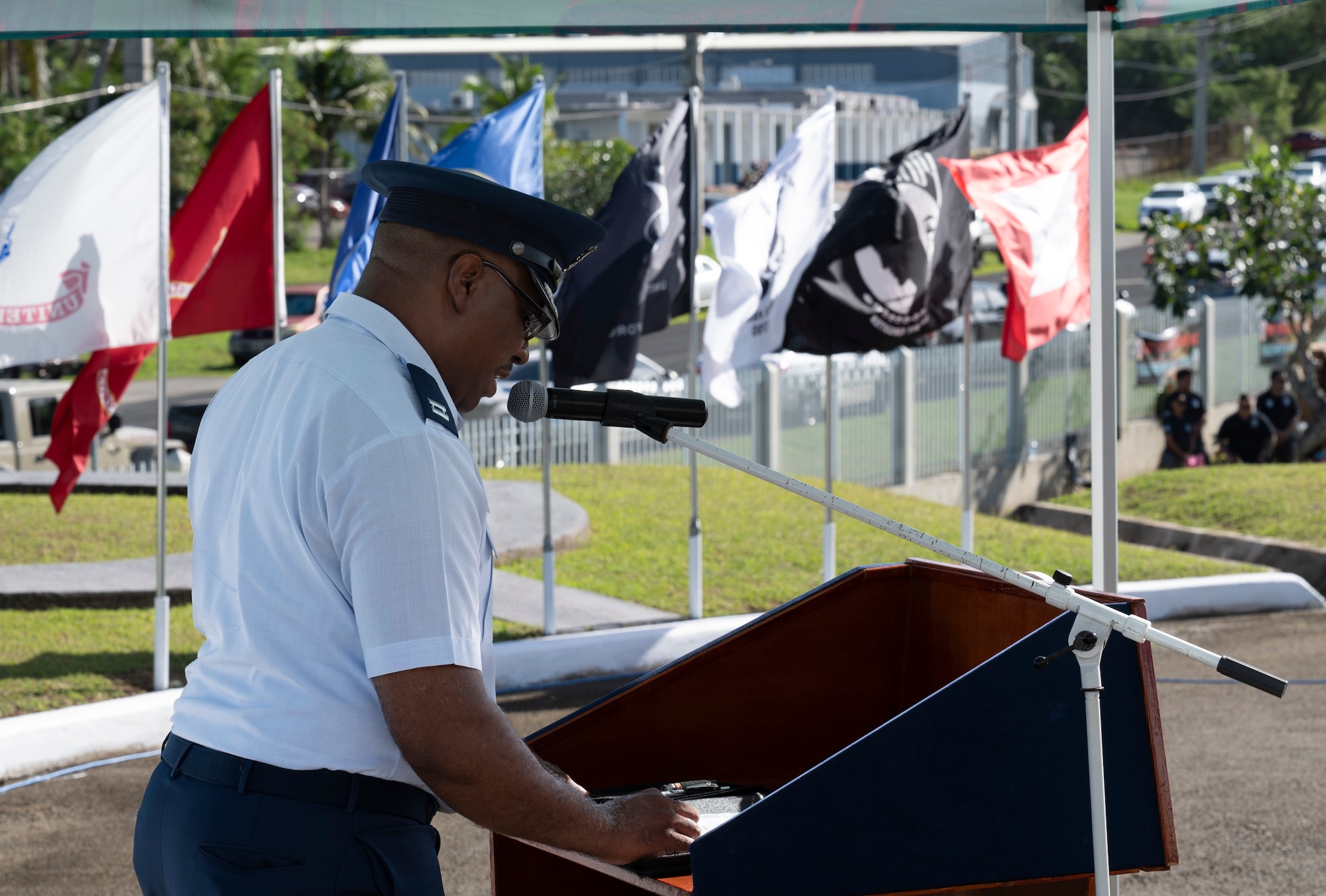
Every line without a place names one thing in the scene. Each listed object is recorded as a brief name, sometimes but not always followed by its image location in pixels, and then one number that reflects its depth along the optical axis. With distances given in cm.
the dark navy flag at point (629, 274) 1530
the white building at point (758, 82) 10769
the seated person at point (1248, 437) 2989
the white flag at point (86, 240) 1295
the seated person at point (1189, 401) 3075
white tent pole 789
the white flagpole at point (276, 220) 1461
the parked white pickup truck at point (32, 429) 2742
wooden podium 425
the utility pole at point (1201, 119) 11025
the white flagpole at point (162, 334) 1371
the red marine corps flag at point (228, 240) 1462
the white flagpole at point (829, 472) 1720
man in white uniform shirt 386
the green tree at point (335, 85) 8562
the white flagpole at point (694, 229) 1628
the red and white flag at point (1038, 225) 1628
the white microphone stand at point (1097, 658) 428
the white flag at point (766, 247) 1627
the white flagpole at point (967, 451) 1823
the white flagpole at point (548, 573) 1589
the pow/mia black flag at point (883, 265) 1637
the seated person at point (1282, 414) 3058
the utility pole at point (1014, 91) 3869
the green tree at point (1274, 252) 3123
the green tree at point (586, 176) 6937
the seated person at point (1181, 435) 3081
